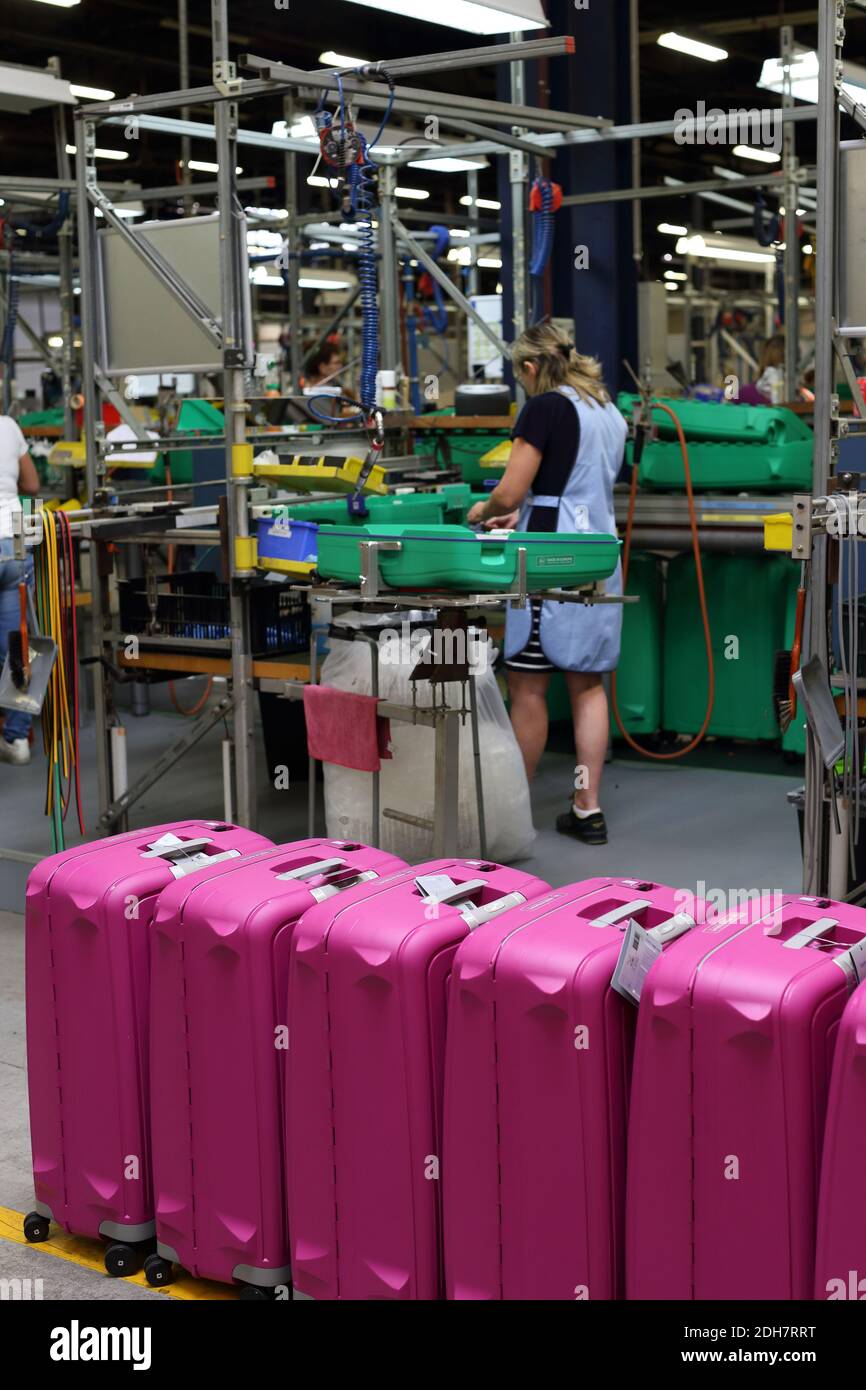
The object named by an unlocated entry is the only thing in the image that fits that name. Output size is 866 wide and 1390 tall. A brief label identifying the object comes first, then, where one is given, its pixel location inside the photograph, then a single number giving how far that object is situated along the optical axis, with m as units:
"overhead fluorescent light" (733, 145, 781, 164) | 16.48
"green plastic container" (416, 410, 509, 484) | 6.84
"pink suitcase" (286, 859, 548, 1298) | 2.43
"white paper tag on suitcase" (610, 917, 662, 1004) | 2.24
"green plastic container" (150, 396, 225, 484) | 8.02
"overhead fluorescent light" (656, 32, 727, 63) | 11.61
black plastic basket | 5.03
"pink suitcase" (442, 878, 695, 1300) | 2.28
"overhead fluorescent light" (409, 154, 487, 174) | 9.04
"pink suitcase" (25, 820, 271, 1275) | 2.77
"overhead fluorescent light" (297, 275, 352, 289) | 14.13
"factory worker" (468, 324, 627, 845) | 5.24
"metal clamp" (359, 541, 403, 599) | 4.08
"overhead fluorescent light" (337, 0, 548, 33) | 4.56
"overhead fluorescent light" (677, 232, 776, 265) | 13.21
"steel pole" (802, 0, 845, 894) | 3.35
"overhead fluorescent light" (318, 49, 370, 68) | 11.18
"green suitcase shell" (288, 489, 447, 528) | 5.15
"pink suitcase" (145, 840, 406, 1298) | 2.60
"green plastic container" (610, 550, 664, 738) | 6.48
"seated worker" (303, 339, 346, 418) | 9.77
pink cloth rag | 4.36
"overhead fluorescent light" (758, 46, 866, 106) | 7.46
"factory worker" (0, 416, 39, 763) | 6.67
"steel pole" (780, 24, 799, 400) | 7.38
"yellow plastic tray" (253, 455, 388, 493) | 5.14
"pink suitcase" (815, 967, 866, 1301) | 2.05
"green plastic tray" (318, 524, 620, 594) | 4.08
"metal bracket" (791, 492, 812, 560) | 3.24
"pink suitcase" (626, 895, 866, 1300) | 2.12
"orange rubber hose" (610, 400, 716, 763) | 6.08
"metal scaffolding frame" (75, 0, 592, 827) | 4.59
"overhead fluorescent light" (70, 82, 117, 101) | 14.29
